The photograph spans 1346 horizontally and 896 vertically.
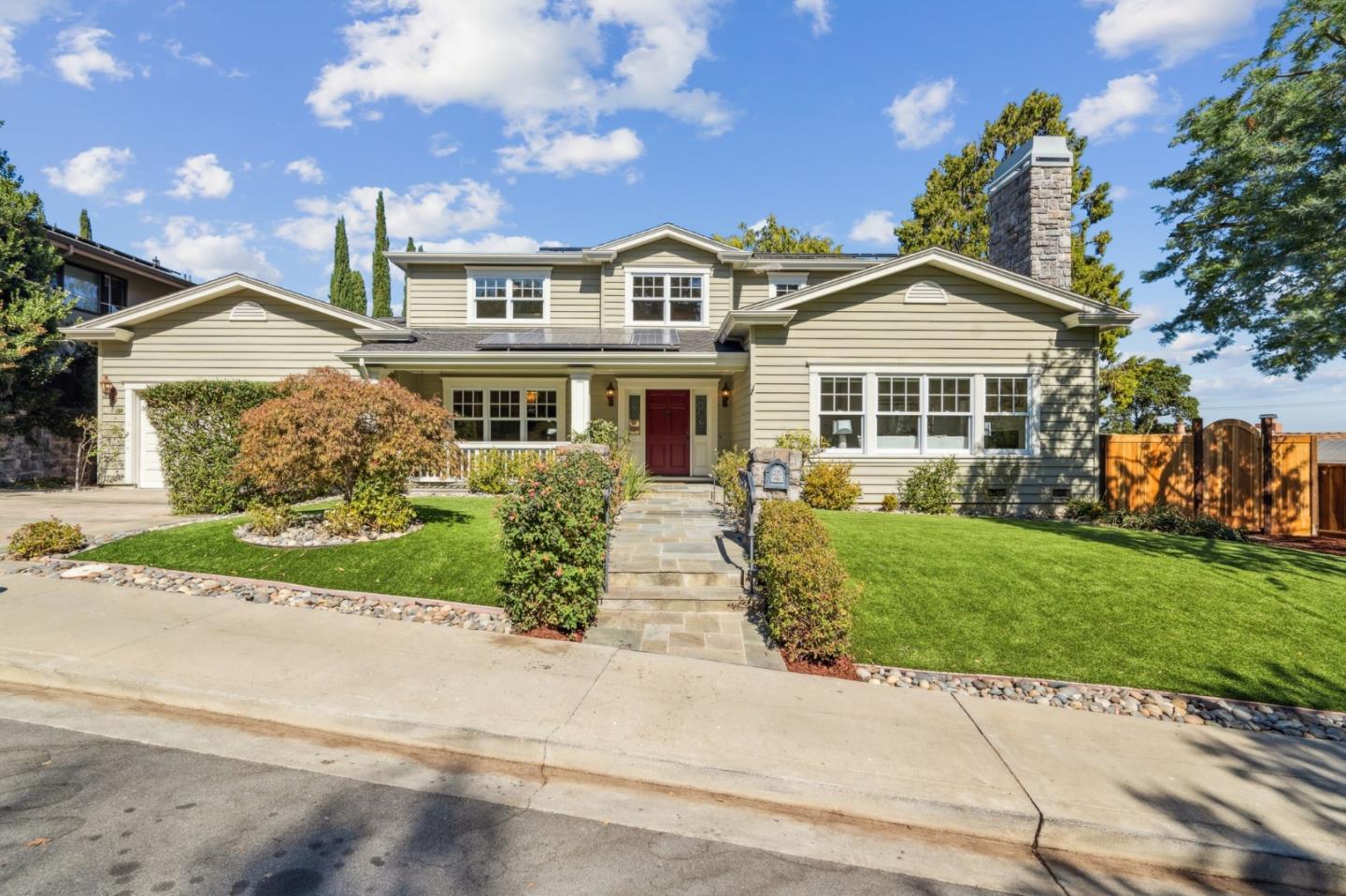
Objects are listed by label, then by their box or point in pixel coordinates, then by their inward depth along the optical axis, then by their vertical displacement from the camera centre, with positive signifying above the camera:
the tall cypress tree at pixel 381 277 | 32.25 +9.20
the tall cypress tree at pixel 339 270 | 31.86 +9.41
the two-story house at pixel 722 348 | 12.38 +2.18
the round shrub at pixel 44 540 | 7.28 -1.20
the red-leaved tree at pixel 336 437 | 7.56 +0.09
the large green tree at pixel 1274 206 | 10.79 +4.84
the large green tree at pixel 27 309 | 14.24 +3.36
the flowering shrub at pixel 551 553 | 5.56 -1.05
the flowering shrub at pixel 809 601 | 5.12 -1.40
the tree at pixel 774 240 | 29.59 +10.39
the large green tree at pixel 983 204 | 21.88 +9.81
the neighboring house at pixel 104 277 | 17.78 +5.63
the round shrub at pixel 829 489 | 11.43 -0.89
